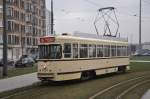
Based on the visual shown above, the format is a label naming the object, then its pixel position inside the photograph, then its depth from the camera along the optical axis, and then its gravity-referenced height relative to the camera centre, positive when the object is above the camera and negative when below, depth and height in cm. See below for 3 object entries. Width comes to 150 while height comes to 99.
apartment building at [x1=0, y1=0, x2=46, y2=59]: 5669 +525
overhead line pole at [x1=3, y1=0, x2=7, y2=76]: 1819 +21
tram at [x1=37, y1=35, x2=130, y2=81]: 1352 -82
